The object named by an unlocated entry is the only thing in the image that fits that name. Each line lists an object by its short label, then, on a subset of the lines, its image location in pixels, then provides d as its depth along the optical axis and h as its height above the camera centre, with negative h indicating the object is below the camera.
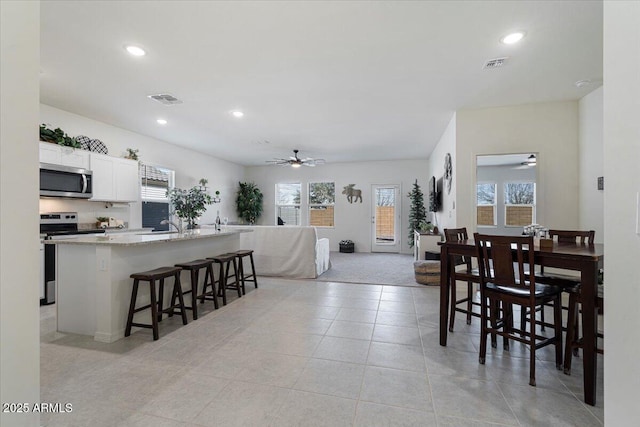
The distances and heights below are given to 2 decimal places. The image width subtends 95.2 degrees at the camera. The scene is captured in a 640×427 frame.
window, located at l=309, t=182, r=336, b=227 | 9.19 +0.32
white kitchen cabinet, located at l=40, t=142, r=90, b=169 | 3.96 +0.83
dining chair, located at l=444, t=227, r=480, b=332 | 2.61 -0.56
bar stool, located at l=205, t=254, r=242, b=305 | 3.55 -0.88
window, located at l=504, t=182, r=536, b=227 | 4.30 +0.15
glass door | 8.66 -0.15
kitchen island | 2.67 -0.65
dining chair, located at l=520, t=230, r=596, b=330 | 2.24 -0.53
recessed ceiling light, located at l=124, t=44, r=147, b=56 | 2.75 +1.57
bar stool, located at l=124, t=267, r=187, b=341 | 2.69 -0.79
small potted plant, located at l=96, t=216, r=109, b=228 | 4.93 -0.15
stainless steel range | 3.80 -0.30
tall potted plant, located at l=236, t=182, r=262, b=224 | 9.09 +0.31
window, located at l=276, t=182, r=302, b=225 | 9.52 +0.33
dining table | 1.80 -0.42
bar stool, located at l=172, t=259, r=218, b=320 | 3.17 -0.65
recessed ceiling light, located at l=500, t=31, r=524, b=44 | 2.51 +1.54
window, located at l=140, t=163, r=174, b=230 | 5.87 +0.40
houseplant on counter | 3.83 +0.14
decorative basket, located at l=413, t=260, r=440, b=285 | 4.62 -0.95
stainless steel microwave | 3.94 +0.45
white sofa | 5.21 -0.68
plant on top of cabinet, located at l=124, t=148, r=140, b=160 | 5.47 +1.10
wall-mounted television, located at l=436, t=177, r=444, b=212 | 6.09 +0.42
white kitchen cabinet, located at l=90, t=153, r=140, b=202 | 4.73 +0.59
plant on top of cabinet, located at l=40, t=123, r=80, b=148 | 4.04 +1.08
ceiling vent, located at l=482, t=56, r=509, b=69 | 2.95 +1.55
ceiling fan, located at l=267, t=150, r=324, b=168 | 6.81 +1.21
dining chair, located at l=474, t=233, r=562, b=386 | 2.01 -0.58
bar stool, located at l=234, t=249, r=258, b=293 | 4.27 -0.76
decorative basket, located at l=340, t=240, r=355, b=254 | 8.66 -1.01
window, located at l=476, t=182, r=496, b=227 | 4.41 +0.14
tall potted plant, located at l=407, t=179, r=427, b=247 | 7.89 +0.03
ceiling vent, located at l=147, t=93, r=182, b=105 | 3.93 +1.57
